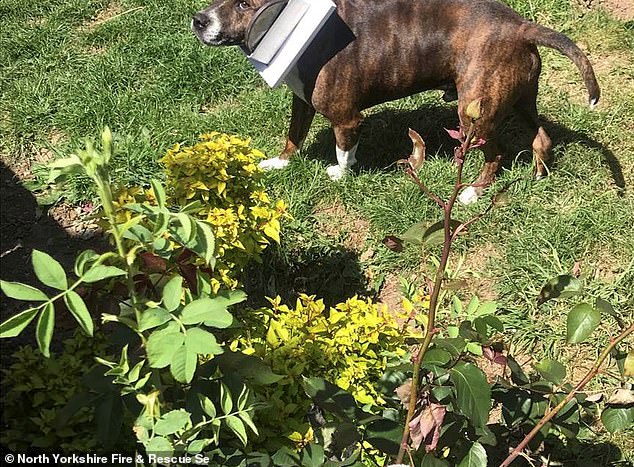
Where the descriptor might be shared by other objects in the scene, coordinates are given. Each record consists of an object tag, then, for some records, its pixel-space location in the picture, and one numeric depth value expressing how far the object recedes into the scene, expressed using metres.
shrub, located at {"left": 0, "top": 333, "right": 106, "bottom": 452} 1.83
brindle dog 3.46
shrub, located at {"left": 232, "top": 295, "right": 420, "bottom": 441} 2.05
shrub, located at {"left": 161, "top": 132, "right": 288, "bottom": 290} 2.44
